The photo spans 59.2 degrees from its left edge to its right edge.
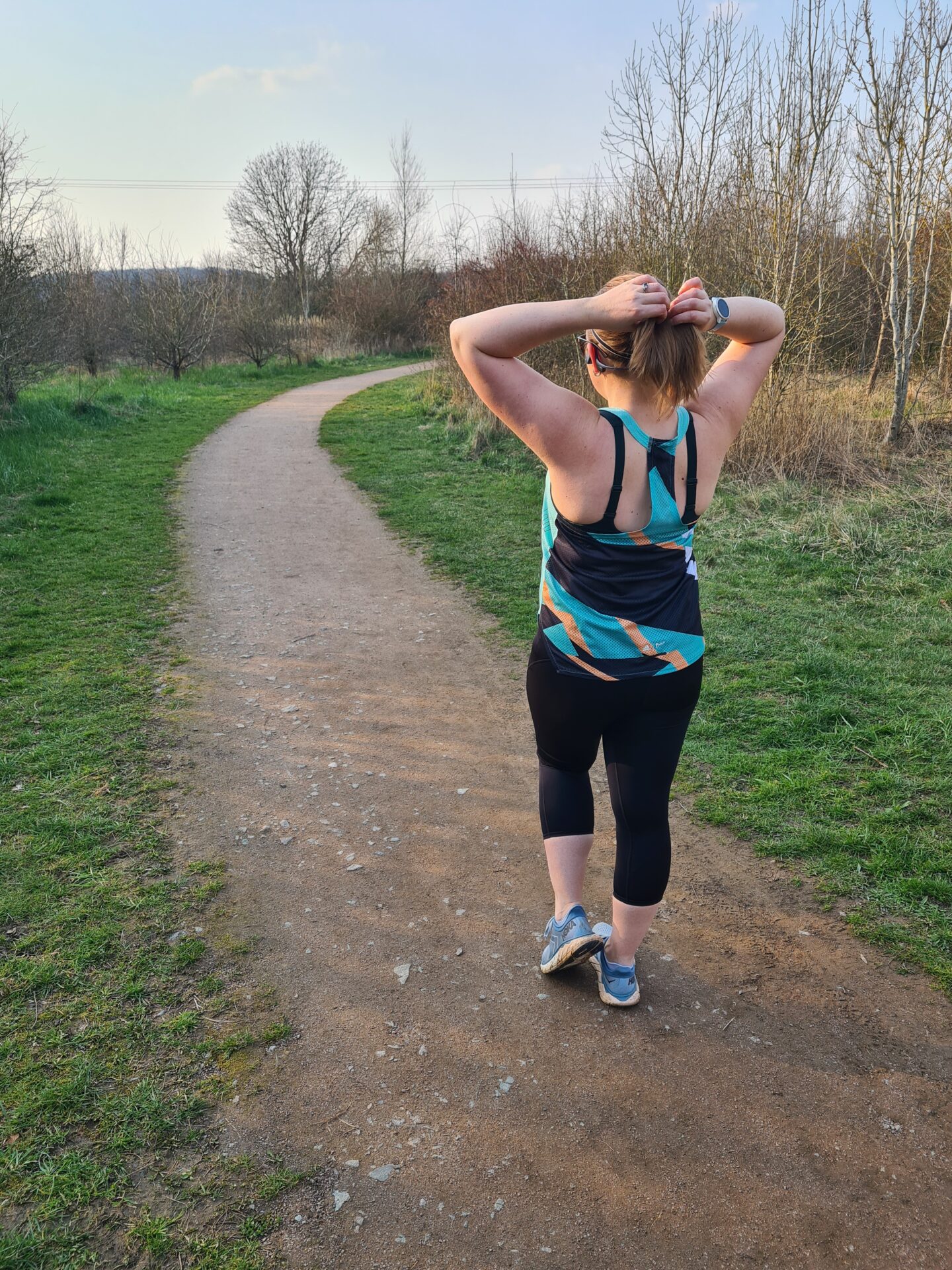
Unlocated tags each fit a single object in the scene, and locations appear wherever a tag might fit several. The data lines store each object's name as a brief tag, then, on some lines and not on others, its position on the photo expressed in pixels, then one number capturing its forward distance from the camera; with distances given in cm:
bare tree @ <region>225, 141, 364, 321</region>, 3912
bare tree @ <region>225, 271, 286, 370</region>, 2562
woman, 196
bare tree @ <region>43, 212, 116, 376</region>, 1727
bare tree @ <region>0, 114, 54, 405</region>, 1235
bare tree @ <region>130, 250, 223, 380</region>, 2138
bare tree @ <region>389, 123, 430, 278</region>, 3731
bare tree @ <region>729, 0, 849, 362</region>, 994
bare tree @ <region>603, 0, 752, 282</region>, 1052
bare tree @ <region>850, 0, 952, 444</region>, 959
